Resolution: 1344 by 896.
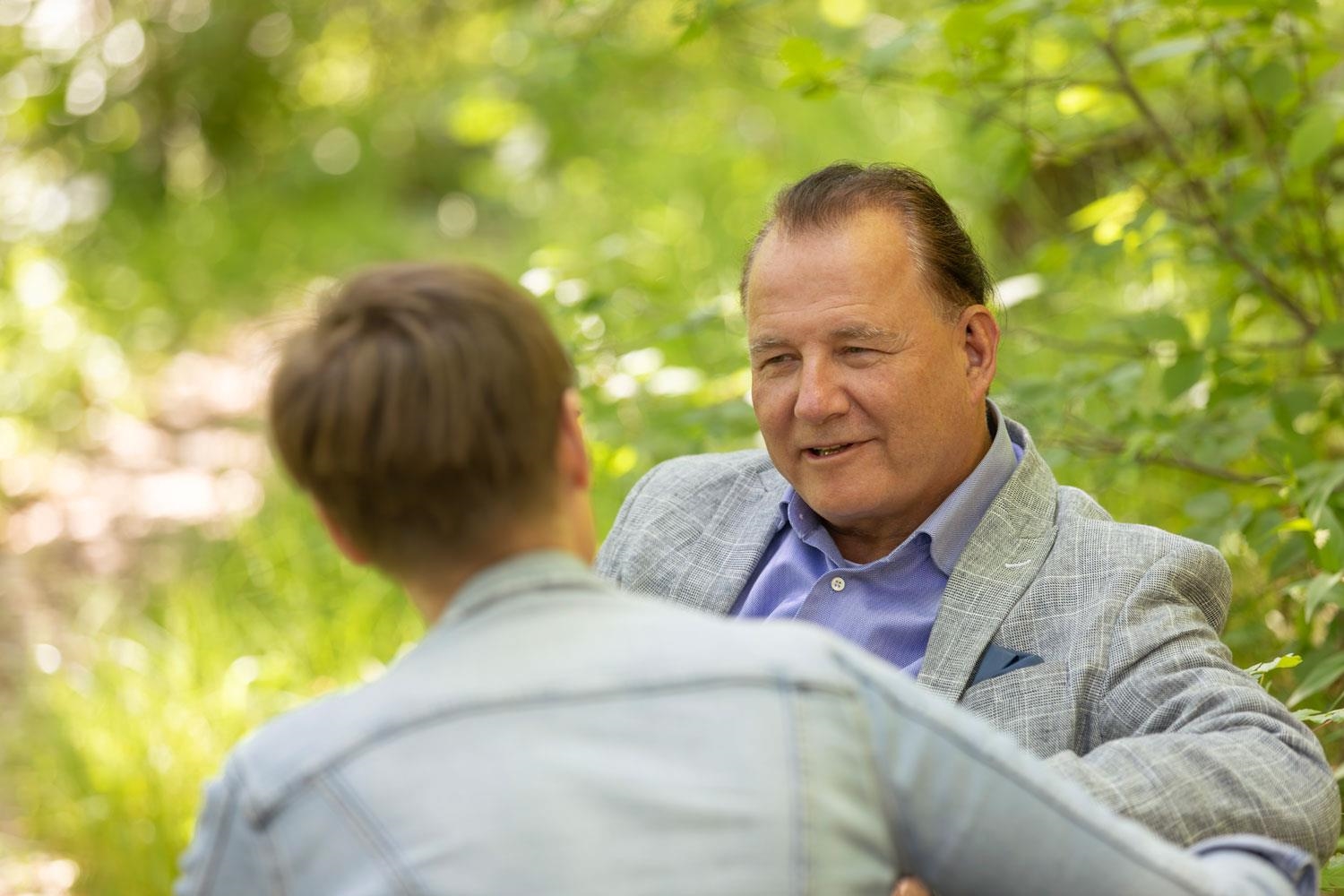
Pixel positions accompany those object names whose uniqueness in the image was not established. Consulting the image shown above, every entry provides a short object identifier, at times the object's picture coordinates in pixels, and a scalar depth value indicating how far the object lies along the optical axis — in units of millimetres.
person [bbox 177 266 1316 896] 2582
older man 2962
